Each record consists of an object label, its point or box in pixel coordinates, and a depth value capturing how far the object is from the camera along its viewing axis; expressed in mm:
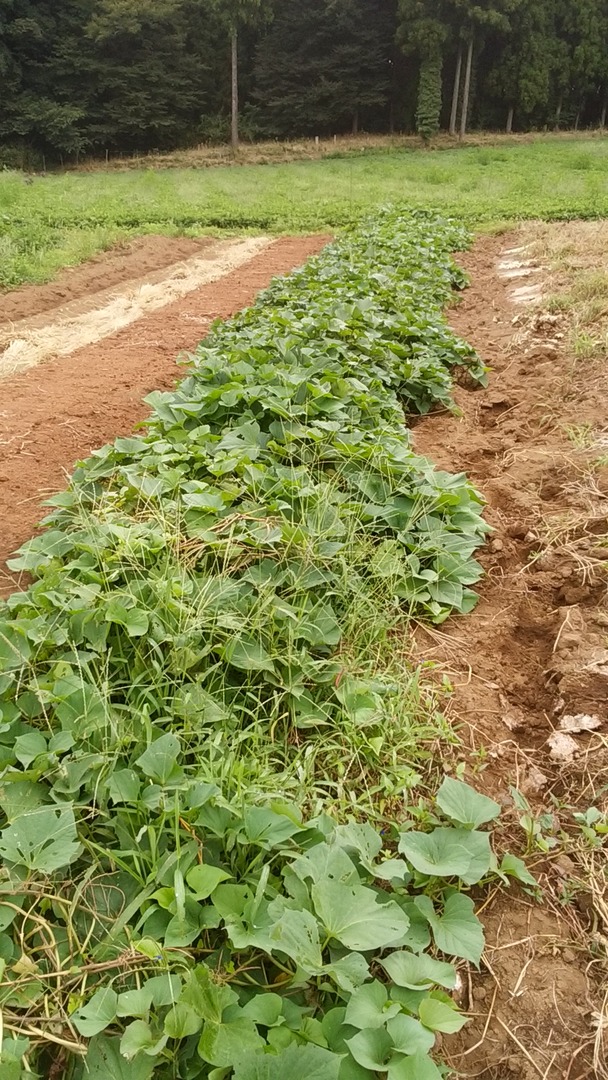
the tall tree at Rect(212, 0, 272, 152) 30109
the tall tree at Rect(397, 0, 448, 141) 30219
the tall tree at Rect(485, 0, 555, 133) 31000
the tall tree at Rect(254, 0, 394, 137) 35156
